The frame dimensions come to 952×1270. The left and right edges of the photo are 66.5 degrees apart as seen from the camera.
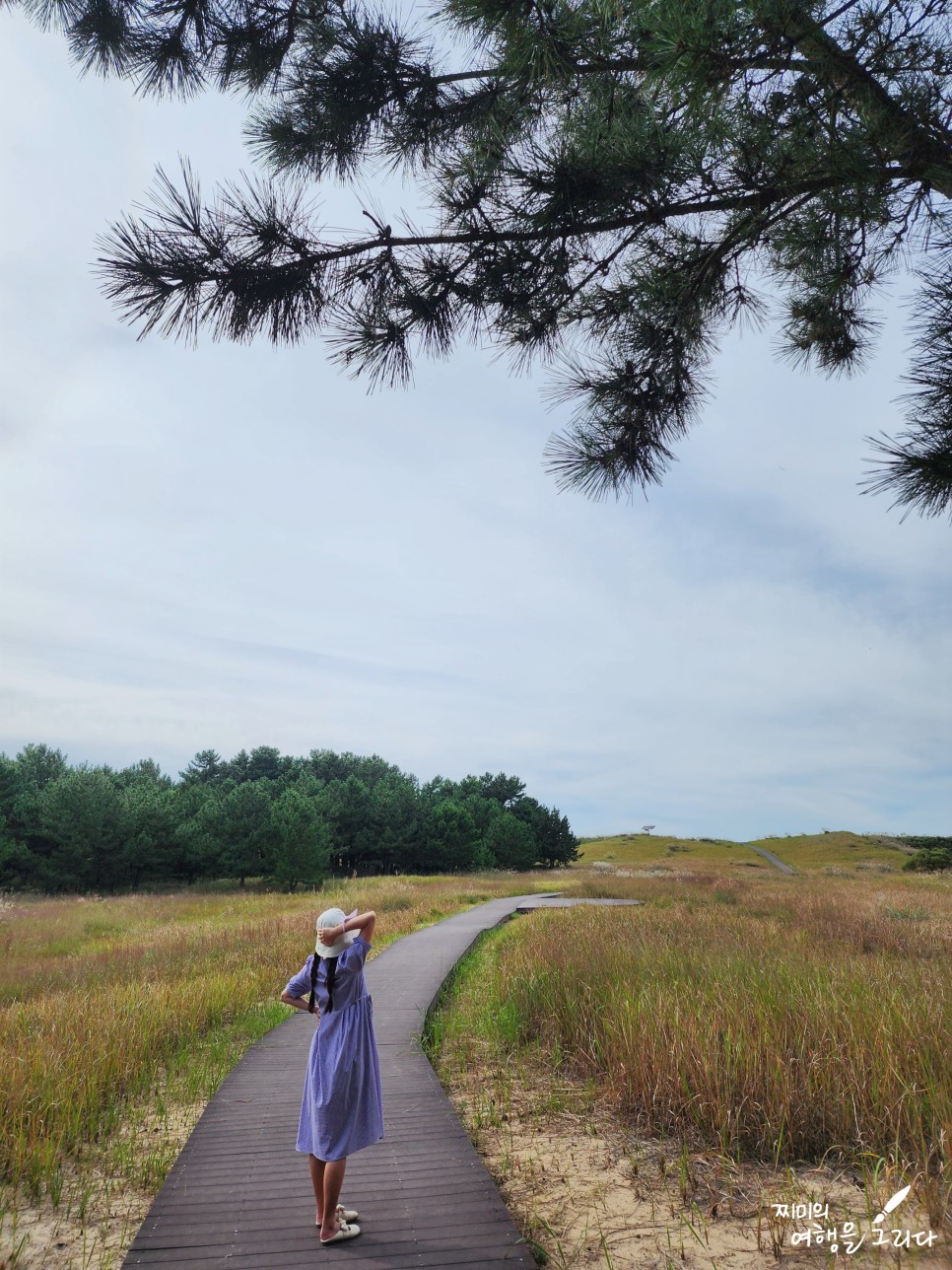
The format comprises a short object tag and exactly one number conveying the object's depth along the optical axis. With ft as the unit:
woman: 11.03
